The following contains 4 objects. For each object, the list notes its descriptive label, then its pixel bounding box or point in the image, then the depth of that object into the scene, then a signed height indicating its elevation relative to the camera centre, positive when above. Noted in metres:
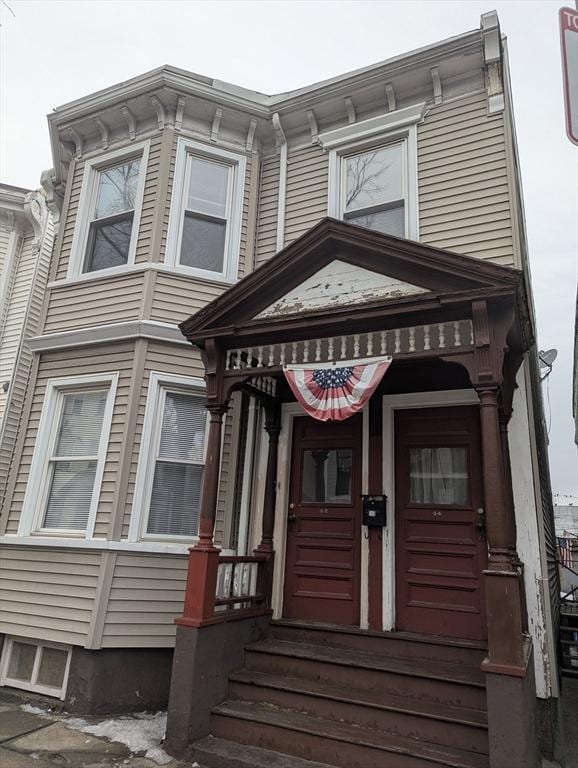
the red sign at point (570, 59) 3.27 +3.01
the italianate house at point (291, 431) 4.13 +1.18
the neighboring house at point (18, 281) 9.94 +4.74
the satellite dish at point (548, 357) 10.13 +3.72
